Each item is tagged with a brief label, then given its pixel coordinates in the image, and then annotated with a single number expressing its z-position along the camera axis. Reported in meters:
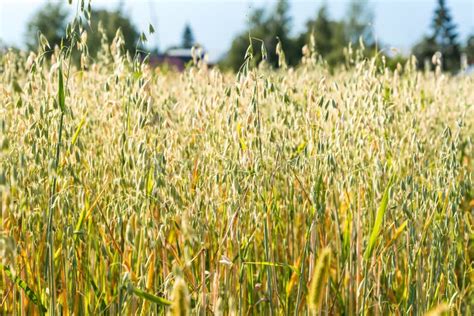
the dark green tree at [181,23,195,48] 70.31
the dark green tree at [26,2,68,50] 43.09
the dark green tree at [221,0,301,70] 46.91
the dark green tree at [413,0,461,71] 46.19
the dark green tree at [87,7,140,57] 33.66
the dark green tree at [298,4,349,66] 47.59
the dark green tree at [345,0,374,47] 46.84
